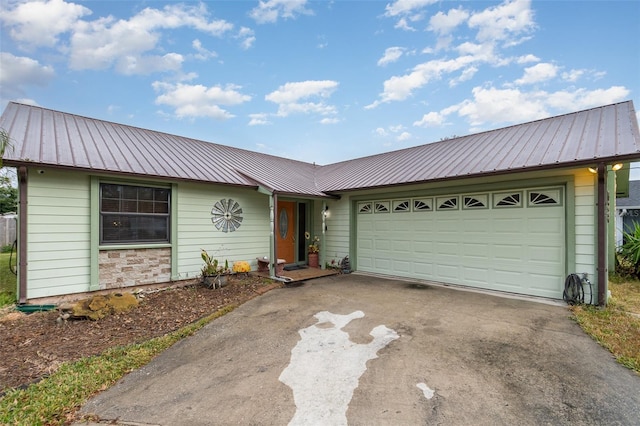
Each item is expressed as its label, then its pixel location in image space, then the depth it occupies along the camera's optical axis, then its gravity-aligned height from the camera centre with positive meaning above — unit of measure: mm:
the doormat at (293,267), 9422 -1657
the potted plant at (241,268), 7827 -1364
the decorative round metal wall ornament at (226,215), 7867 +101
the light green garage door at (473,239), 6004 -503
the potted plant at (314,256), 9858 -1299
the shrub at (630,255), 8000 -1048
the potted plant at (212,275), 6832 -1393
